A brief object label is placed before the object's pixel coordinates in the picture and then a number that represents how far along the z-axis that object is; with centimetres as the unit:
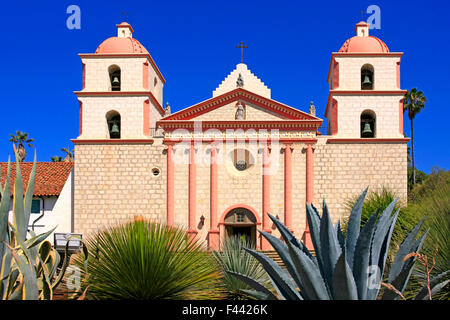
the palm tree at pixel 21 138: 4734
